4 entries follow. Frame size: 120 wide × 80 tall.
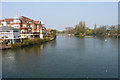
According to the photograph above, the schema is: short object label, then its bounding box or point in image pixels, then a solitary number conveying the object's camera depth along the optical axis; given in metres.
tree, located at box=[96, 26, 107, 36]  112.47
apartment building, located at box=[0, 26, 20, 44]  33.28
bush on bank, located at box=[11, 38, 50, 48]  31.83
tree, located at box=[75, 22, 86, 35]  124.61
